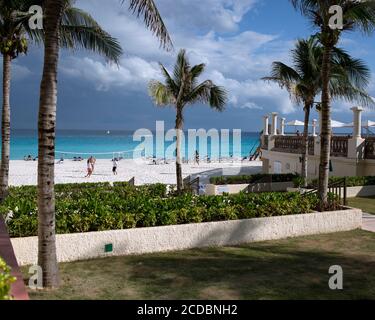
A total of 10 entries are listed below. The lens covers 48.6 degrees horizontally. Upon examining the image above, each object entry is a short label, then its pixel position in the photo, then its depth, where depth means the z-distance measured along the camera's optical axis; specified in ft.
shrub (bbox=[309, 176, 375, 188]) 60.37
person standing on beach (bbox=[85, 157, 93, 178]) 108.23
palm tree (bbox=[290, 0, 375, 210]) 38.22
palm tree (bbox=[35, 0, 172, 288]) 21.56
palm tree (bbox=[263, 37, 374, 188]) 59.93
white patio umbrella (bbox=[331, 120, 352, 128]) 98.13
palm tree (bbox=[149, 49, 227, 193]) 58.59
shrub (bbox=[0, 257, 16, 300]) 10.63
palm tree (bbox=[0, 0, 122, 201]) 41.27
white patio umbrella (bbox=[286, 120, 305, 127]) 117.28
